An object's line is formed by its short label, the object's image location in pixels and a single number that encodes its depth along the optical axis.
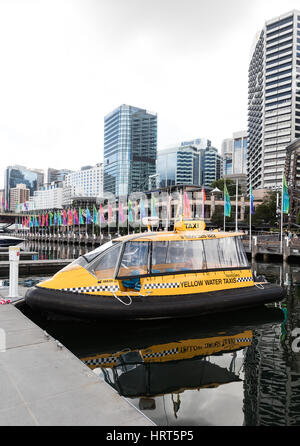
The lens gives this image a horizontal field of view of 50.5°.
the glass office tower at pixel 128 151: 168.50
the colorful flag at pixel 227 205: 36.59
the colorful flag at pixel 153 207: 39.72
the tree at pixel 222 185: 116.06
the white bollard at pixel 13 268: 11.10
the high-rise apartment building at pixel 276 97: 128.25
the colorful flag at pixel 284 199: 33.78
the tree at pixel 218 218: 79.83
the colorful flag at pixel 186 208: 37.50
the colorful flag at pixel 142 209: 45.67
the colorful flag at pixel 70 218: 65.05
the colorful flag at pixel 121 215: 52.16
